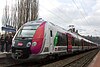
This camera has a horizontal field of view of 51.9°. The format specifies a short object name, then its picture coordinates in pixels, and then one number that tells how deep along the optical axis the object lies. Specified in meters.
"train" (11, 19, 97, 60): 6.71
